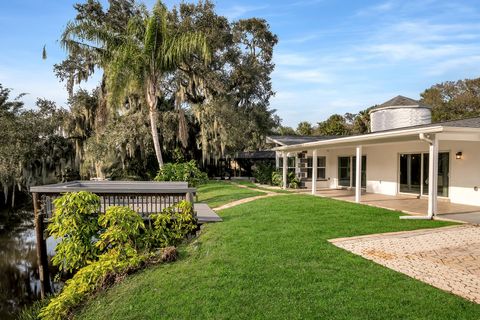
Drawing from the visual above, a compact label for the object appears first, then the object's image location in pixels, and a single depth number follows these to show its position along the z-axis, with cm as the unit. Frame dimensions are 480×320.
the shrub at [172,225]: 781
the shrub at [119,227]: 683
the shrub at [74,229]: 701
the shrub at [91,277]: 548
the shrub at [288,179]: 1877
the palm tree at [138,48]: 1423
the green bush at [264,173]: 2180
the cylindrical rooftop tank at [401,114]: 1906
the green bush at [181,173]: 1530
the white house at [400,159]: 948
